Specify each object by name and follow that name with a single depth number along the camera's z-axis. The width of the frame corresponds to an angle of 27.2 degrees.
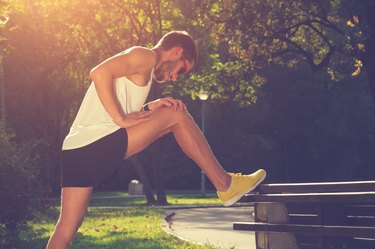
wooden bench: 5.11
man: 4.57
